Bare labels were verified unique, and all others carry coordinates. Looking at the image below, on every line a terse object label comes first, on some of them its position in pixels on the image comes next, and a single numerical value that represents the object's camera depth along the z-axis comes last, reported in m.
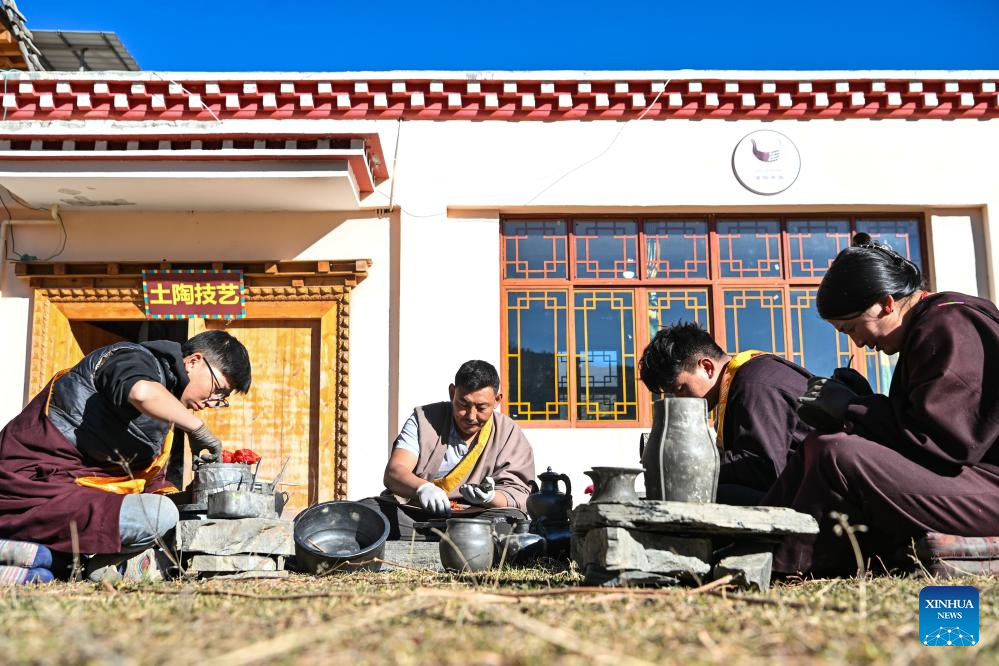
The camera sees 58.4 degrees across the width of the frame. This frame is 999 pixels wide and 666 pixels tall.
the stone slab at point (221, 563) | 3.88
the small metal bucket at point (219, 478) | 4.22
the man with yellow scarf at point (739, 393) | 3.79
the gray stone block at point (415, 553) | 4.75
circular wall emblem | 7.44
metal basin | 4.35
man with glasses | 3.84
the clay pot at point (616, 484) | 3.22
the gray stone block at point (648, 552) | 2.86
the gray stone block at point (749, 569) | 2.82
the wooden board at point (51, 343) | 7.28
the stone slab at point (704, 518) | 2.78
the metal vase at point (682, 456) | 3.05
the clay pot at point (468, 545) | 4.24
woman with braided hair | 3.01
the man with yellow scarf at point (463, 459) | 5.00
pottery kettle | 4.80
